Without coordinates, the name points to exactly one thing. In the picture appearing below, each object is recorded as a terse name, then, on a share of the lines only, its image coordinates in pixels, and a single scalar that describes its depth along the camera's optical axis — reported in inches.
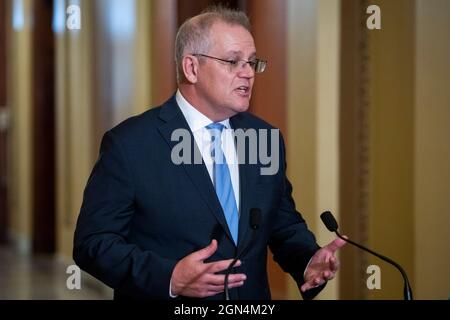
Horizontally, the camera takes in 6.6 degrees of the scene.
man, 326.7
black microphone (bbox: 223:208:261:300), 325.4
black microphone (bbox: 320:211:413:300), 326.3
